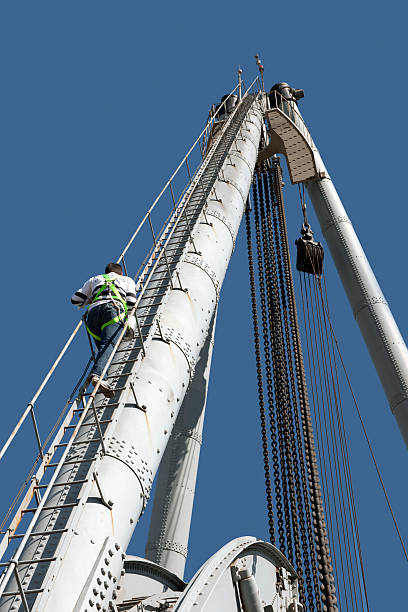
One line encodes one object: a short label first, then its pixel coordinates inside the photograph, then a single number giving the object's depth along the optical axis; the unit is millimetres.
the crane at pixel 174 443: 7332
